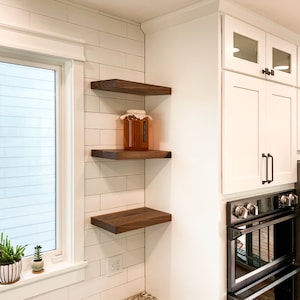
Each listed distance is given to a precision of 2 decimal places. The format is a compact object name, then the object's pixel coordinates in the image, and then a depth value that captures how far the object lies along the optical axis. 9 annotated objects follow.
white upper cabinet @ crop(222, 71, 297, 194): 1.83
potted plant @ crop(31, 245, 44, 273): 1.77
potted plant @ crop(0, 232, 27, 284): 1.62
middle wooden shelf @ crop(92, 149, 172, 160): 1.83
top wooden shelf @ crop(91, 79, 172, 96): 1.85
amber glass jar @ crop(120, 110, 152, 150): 2.04
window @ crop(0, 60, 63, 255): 1.74
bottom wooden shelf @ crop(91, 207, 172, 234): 1.85
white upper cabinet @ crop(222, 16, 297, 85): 1.83
